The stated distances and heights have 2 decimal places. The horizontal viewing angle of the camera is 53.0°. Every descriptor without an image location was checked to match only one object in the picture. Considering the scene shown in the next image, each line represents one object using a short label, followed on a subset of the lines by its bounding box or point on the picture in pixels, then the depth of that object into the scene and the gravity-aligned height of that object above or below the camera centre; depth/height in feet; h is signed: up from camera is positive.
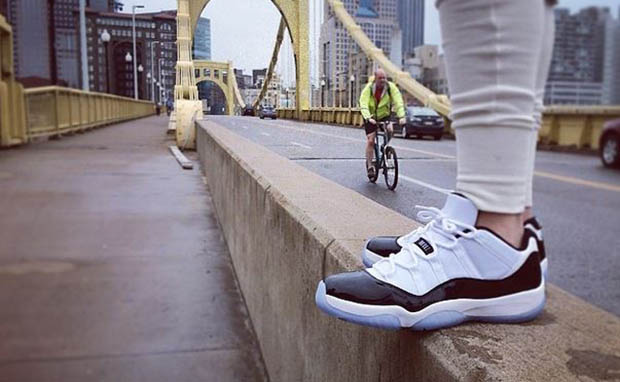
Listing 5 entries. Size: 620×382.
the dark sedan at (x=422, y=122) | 38.38 -1.01
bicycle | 17.30 -1.53
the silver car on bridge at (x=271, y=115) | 103.09 -1.50
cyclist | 14.72 +0.11
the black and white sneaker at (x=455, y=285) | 2.93 -0.84
